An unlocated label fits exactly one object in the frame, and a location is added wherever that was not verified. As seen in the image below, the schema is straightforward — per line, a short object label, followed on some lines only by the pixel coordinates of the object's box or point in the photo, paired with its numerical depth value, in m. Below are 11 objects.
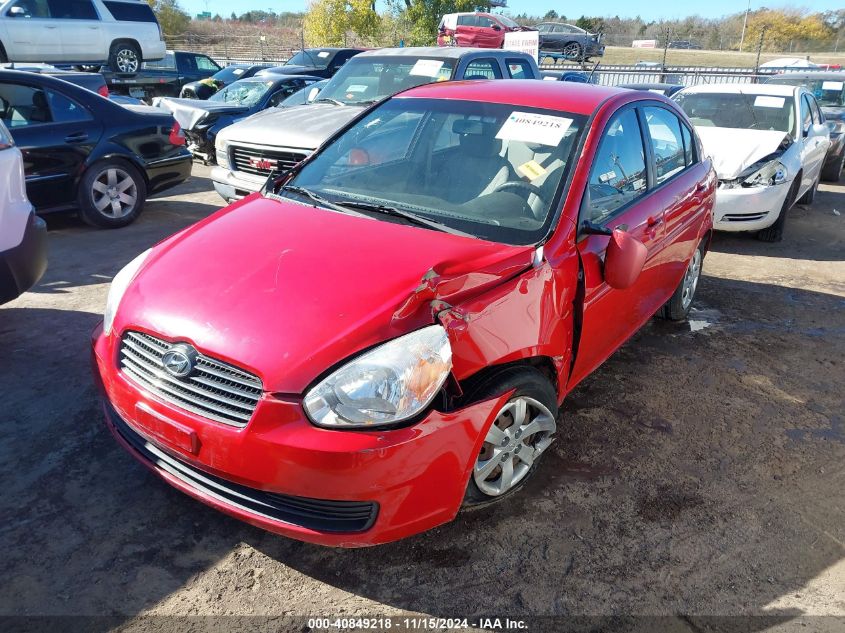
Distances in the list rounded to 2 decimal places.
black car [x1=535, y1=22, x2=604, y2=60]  30.53
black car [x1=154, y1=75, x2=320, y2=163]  10.34
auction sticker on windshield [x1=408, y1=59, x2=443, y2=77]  7.42
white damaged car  7.10
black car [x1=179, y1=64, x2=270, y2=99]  13.94
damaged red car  2.24
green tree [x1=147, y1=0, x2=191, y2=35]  44.84
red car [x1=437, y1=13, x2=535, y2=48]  24.73
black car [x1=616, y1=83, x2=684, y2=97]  13.86
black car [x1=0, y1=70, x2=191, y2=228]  6.36
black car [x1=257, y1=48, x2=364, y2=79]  13.86
